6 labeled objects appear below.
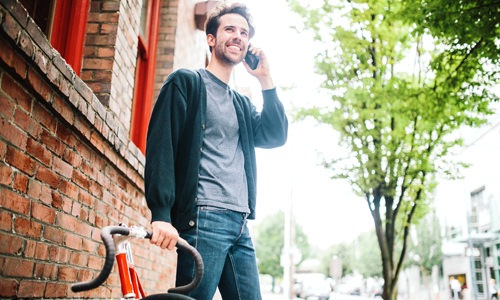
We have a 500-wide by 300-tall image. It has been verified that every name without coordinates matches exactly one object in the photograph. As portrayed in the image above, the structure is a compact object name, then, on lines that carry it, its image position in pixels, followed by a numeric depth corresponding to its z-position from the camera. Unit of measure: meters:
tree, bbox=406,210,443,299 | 36.07
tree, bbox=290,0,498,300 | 9.80
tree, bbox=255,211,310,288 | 67.38
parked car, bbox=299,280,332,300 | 36.59
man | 2.07
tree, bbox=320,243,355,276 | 80.81
